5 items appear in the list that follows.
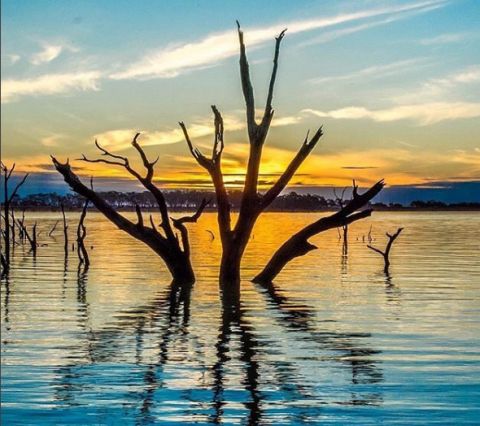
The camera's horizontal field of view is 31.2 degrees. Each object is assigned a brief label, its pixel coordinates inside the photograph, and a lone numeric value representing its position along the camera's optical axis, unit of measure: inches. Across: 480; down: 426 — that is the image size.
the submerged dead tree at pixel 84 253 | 1347.9
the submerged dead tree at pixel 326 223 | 967.0
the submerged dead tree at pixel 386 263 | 1332.2
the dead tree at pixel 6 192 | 1333.0
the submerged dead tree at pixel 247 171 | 968.9
